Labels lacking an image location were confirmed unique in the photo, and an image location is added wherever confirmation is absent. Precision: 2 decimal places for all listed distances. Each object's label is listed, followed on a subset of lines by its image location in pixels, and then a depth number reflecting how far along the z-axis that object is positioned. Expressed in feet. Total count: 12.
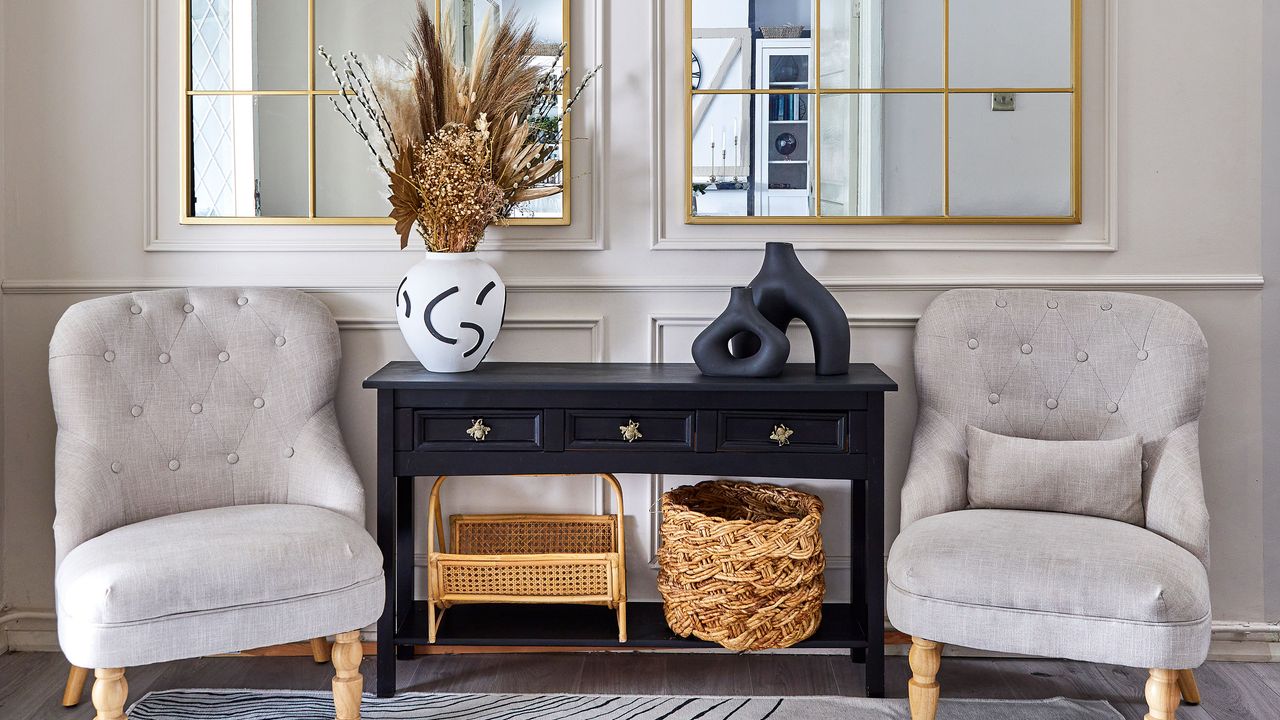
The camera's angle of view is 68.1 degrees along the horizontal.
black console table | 6.88
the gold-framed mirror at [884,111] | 7.84
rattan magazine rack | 7.24
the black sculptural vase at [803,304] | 7.13
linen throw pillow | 6.79
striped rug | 6.93
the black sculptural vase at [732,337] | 7.02
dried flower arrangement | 7.04
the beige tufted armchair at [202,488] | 5.67
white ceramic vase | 7.07
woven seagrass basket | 6.79
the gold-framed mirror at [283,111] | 7.91
